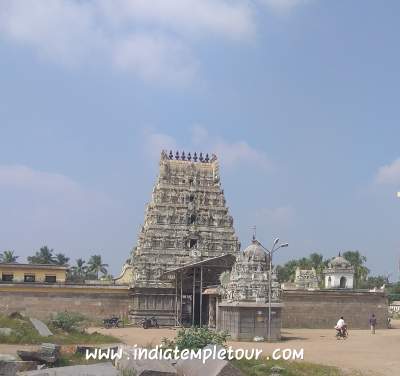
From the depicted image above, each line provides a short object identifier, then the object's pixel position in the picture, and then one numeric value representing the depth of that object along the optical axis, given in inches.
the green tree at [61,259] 4127.5
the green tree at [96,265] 4119.1
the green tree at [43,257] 3969.0
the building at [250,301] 1244.5
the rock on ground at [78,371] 498.9
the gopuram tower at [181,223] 1836.9
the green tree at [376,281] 3551.4
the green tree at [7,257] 3770.4
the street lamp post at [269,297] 1243.8
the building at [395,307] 3063.5
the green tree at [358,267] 3386.8
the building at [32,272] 1940.2
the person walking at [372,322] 1604.8
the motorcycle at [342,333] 1321.4
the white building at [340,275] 2487.7
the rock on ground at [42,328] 917.0
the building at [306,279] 2316.6
